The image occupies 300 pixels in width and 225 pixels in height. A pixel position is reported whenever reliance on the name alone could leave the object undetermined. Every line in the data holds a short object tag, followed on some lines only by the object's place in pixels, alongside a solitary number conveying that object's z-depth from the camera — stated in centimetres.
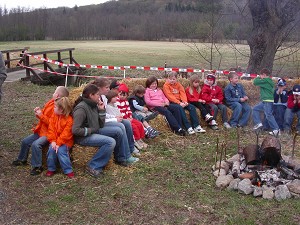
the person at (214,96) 868
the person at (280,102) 843
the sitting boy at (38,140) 551
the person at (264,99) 842
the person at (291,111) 809
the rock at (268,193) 484
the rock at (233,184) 505
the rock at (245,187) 495
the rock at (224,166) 567
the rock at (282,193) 484
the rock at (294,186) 490
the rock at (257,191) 490
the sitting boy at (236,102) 865
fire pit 493
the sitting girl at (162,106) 788
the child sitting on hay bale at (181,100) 808
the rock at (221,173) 547
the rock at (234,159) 583
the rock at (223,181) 515
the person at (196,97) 849
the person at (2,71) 579
